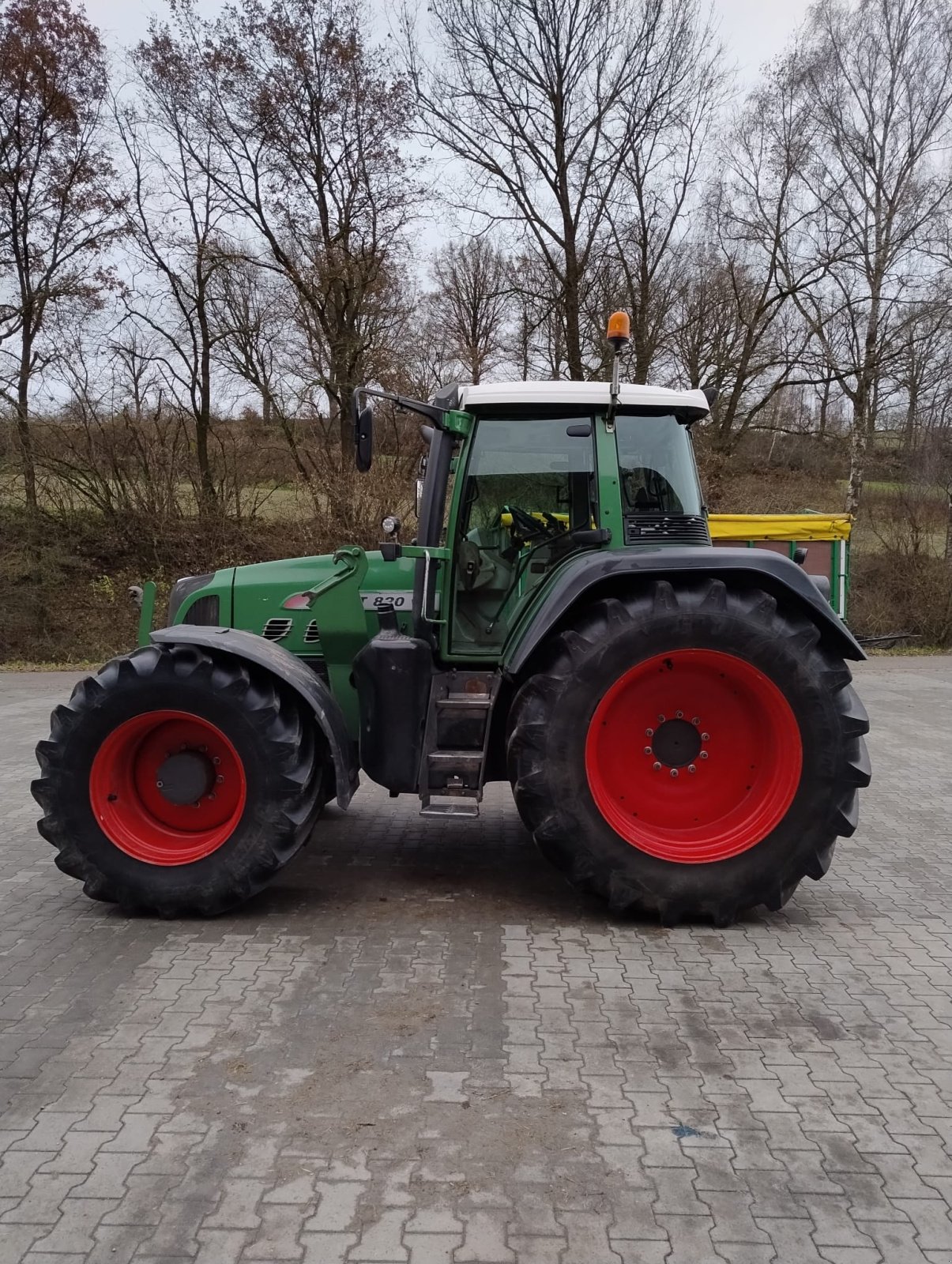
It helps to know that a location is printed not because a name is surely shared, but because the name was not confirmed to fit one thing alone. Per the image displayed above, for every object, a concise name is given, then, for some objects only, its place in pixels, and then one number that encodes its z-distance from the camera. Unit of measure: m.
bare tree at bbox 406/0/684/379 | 14.57
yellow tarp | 12.27
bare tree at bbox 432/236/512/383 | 21.28
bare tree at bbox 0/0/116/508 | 14.58
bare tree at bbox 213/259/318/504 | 15.74
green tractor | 3.63
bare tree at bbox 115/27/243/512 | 15.12
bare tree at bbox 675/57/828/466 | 17.27
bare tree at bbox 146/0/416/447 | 15.23
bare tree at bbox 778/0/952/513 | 16.31
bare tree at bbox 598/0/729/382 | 15.04
